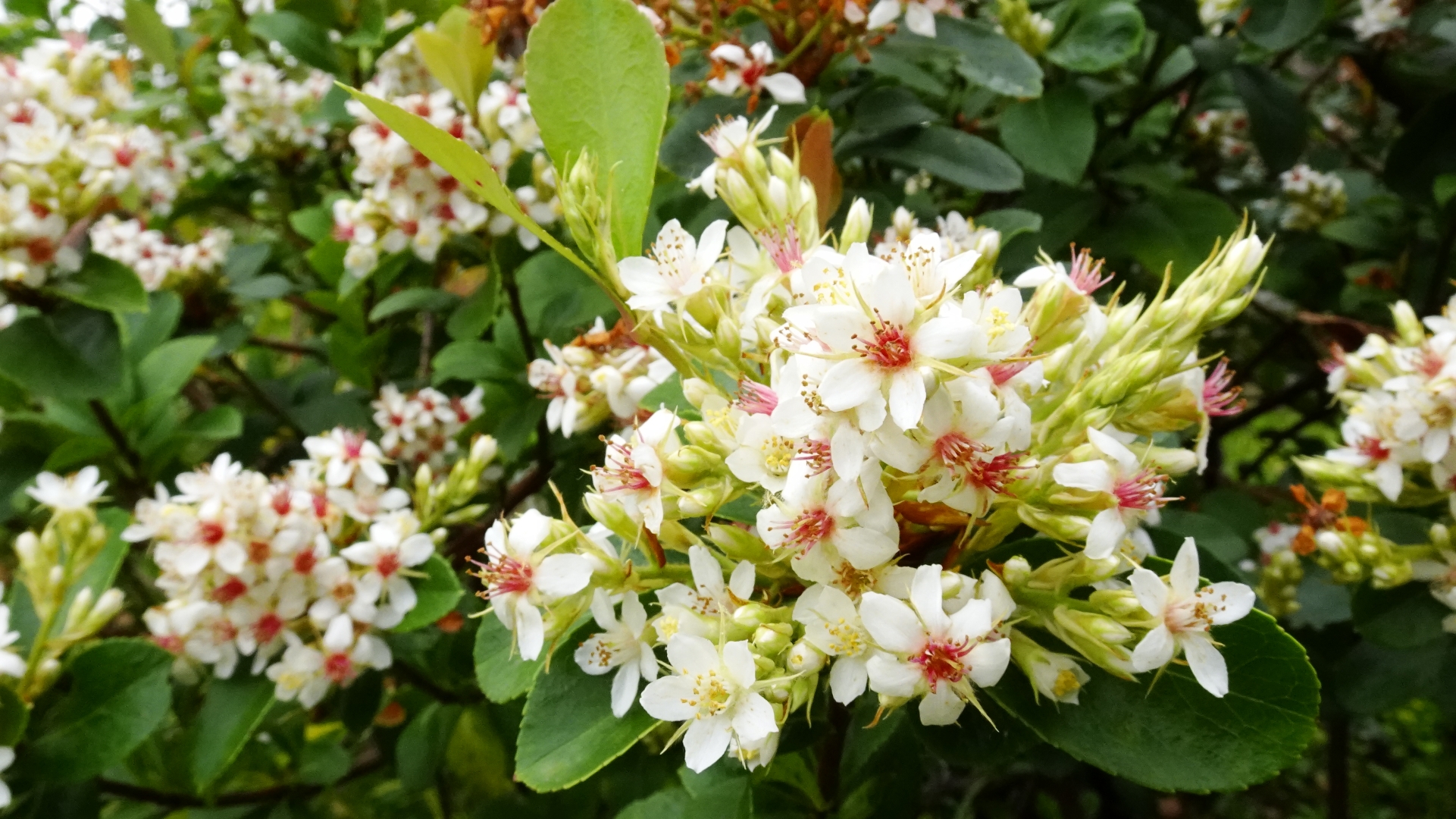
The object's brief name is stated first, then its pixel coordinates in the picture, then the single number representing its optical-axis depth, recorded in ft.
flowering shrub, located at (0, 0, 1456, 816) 0.35
